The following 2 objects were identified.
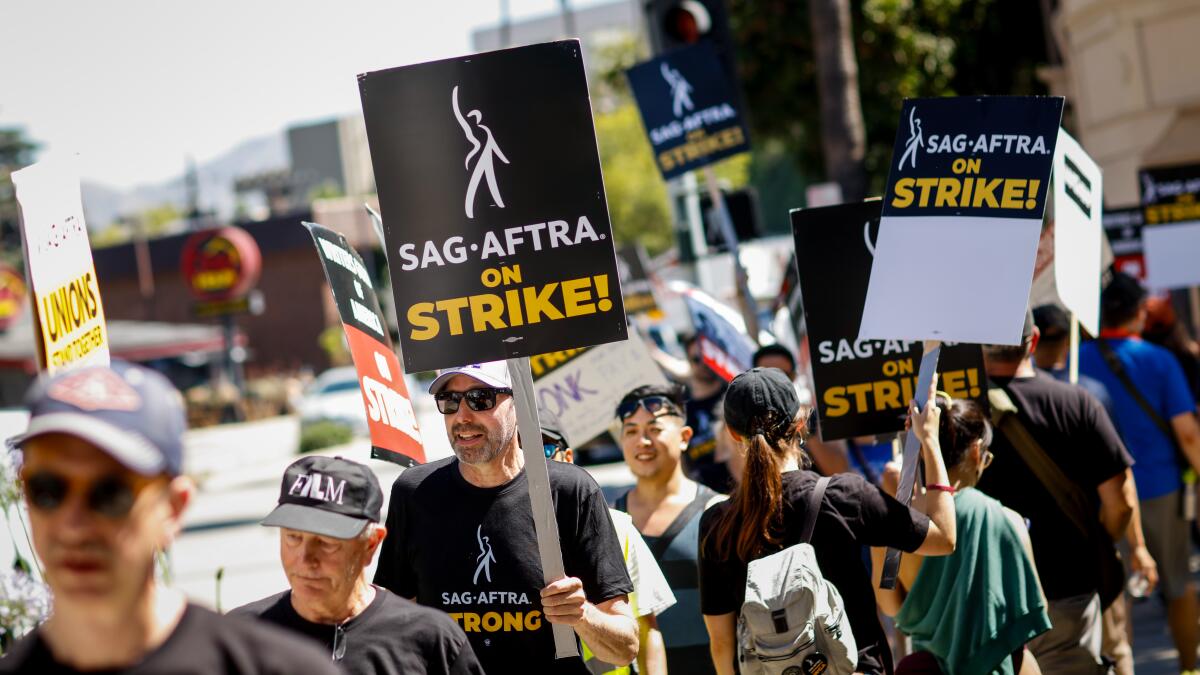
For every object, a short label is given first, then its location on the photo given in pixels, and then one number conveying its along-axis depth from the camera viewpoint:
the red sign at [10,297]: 42.03
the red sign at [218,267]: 51.72
